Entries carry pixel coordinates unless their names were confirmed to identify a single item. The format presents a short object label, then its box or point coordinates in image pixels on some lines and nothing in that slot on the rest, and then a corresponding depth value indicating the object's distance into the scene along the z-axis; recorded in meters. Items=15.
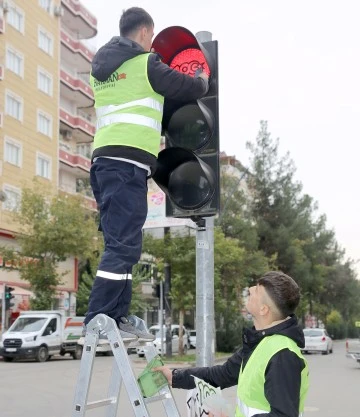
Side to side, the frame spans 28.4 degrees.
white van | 27.58
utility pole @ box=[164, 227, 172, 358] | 28.52
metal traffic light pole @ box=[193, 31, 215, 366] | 4.44
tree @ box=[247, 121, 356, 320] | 55.00
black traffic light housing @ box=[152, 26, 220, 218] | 4.40
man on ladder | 3.71
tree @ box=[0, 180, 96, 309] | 33.94
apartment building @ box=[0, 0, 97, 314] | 39.66
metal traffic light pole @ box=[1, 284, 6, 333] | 30.92
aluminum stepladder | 3.33
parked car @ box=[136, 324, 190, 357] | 38.65
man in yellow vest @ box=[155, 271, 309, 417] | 3.06
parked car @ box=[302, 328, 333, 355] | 41.62
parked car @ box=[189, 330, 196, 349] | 42.88
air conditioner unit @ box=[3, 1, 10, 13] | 40.18
